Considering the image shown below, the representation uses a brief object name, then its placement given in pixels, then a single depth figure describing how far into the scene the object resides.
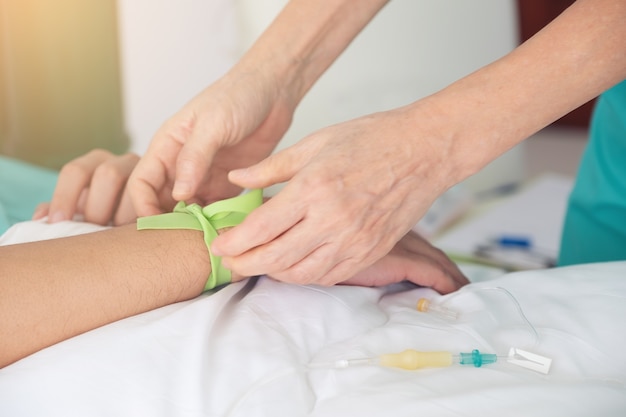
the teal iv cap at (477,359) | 0.84
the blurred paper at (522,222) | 2.09
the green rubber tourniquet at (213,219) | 0.94
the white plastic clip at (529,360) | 0.83
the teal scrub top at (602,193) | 1.44
